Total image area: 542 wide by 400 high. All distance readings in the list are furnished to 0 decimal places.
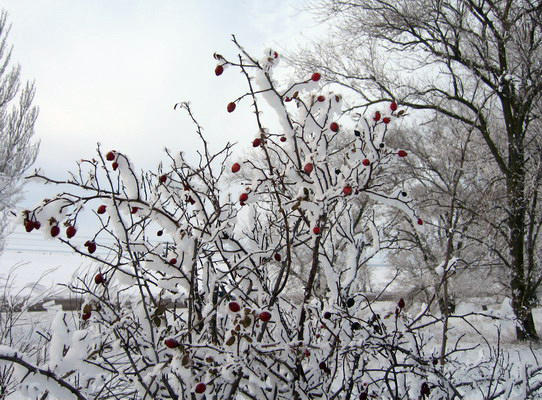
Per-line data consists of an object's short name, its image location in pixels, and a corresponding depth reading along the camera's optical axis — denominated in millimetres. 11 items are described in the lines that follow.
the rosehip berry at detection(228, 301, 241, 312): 1178
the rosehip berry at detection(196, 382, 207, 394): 1114
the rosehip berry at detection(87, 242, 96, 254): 1374
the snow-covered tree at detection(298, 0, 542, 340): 8398
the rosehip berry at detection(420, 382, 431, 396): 1389
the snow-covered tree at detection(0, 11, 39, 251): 11633
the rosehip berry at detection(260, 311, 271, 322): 1150
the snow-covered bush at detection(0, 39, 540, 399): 1157
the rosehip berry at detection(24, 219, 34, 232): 1206
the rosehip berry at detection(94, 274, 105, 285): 1271
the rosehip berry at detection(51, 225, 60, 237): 1243
